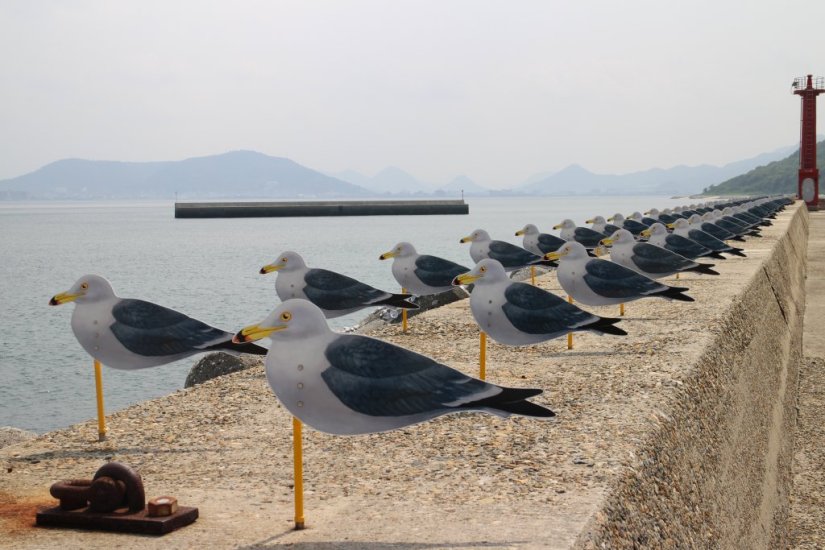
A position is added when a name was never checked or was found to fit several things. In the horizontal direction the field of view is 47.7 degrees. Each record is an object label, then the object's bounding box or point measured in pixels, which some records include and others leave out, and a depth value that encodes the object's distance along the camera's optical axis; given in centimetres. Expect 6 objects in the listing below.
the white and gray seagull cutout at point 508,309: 926
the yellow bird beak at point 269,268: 1100
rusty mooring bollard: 556
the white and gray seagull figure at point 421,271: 1361
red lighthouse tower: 7225
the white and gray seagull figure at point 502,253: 1566
